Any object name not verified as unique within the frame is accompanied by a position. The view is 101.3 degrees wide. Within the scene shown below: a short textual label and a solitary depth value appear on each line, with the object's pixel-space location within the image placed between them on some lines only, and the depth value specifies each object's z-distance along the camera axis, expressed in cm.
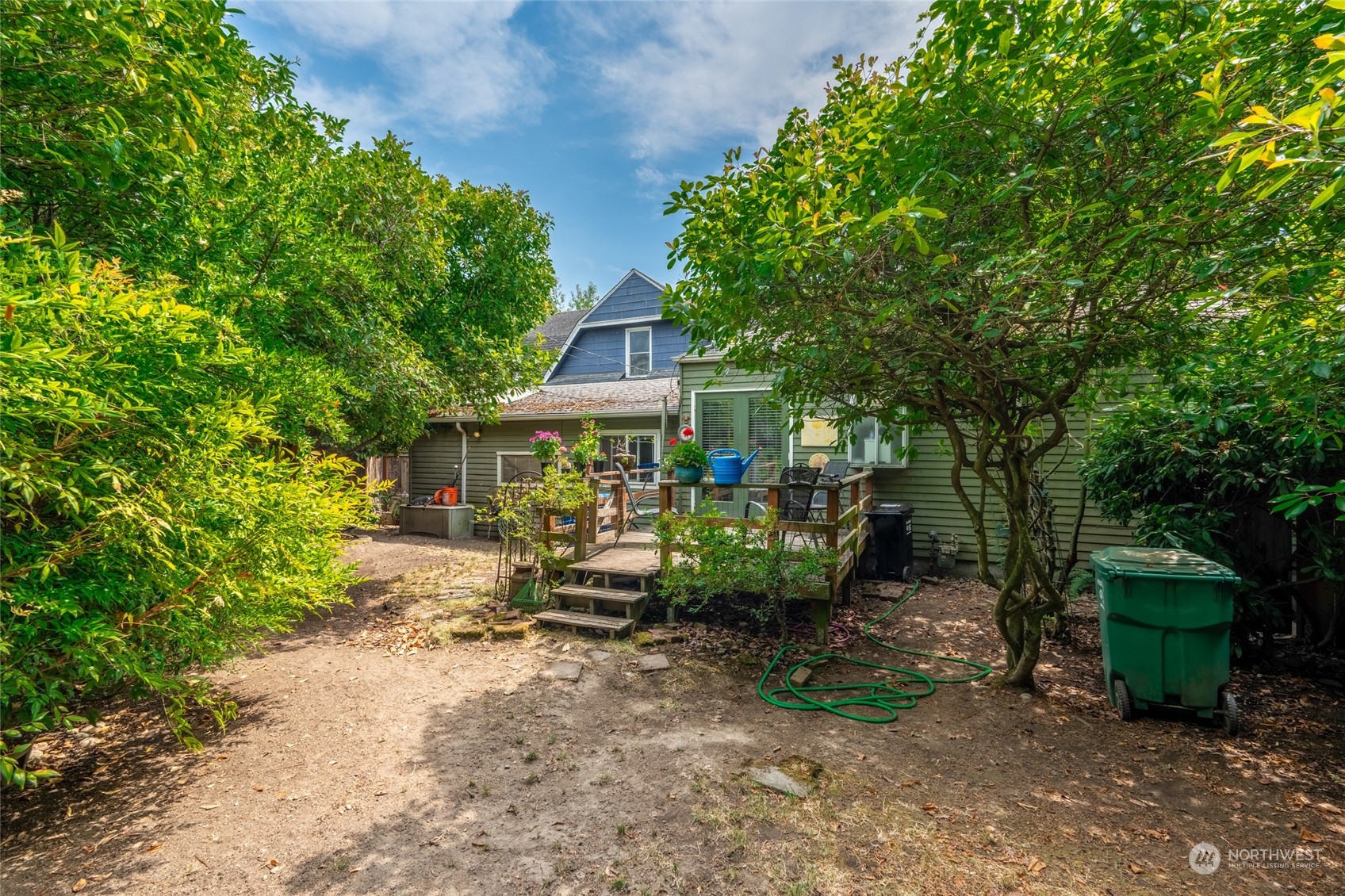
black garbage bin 771
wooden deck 506
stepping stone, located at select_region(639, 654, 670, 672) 464
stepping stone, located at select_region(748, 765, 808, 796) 292
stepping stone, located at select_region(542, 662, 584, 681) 446
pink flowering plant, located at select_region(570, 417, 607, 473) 651
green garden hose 393
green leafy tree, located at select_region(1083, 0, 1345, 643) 208
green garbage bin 346
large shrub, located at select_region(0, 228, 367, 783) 194
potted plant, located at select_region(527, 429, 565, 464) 642
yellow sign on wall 865
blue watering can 529
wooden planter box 1166
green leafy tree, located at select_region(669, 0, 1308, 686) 260
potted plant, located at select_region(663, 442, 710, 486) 538
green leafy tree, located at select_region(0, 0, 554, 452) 233
